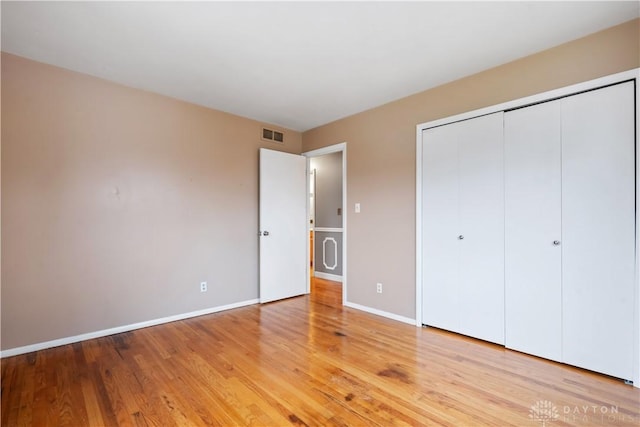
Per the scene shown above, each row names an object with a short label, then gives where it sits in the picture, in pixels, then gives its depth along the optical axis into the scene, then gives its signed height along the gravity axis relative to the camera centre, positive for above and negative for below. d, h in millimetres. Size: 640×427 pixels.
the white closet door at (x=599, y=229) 2021 -99
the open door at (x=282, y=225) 4004 -153
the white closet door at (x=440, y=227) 2904 -122
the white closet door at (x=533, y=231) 2318 -127
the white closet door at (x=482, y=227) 2615 -114
